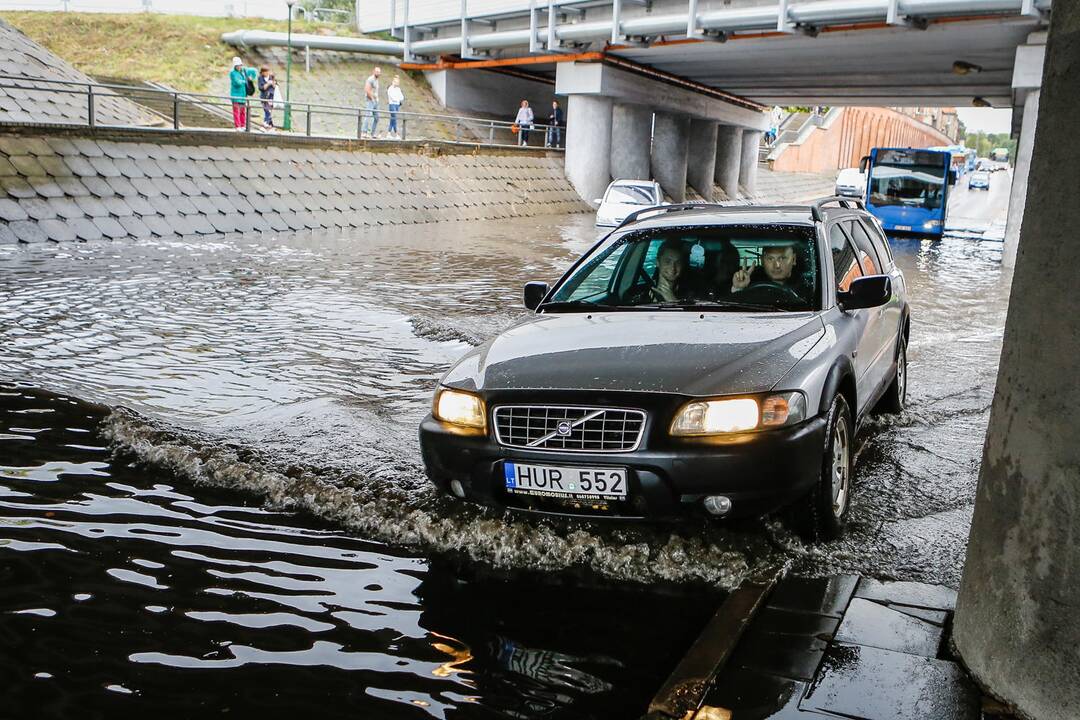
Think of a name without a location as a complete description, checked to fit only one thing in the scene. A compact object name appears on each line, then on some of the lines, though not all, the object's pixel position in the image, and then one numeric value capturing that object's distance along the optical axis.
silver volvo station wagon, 4.08
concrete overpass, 24.69
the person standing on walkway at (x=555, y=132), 35.50
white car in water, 23.69
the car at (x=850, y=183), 50.32
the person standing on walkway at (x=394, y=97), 31.23
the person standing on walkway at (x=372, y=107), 26.66
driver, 5.43
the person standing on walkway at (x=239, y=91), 23.08
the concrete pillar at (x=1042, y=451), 2.81
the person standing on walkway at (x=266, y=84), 28.95
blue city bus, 30.75
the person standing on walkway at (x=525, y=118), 35.47
